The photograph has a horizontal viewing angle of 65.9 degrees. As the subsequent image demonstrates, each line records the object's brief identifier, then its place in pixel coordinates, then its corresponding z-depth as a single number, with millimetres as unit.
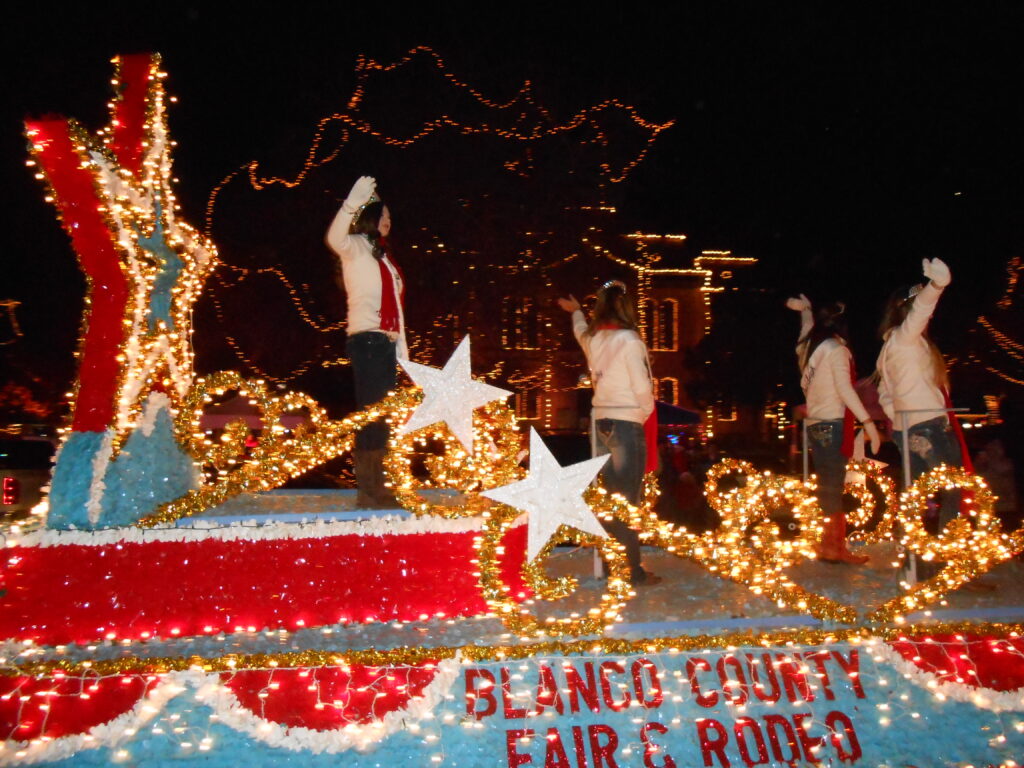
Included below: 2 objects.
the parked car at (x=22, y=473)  8633
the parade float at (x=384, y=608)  3324
